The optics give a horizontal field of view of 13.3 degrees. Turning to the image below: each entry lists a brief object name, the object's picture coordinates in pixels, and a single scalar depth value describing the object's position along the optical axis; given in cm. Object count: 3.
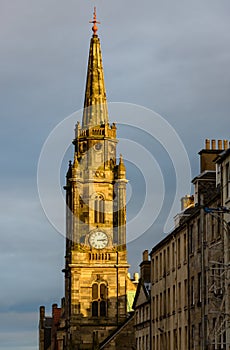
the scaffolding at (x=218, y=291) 4634
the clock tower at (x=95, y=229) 11344
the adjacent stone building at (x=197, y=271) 4794
